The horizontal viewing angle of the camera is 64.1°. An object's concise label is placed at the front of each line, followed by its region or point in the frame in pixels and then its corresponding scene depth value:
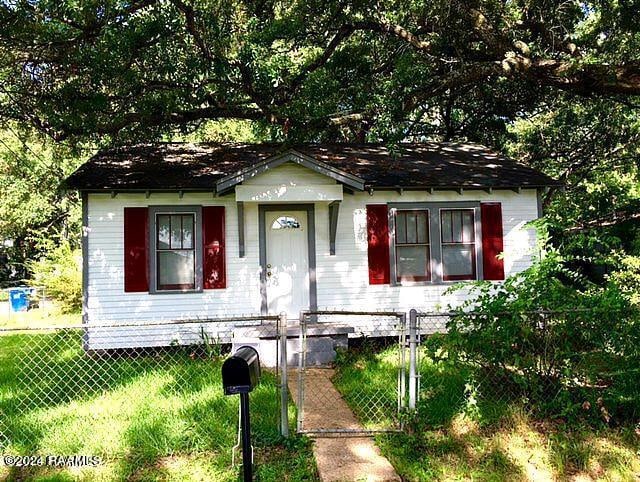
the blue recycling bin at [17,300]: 16.11
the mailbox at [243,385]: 3.21
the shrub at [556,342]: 4.83
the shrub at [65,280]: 15.59
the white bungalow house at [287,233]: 9.34
